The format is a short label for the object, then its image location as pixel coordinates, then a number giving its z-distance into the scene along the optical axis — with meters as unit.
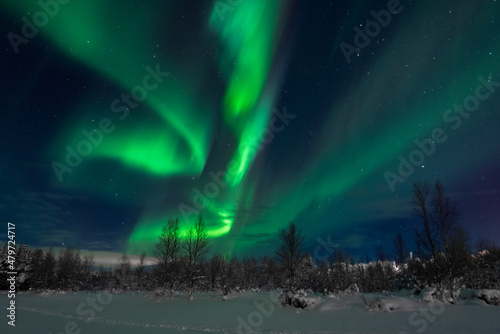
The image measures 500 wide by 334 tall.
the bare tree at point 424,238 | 23.58
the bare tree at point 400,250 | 43.58
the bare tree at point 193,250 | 35.48
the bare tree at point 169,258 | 35.47
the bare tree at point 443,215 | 23.06
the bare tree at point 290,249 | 29.30
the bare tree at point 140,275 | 63.10
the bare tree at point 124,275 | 61.30
